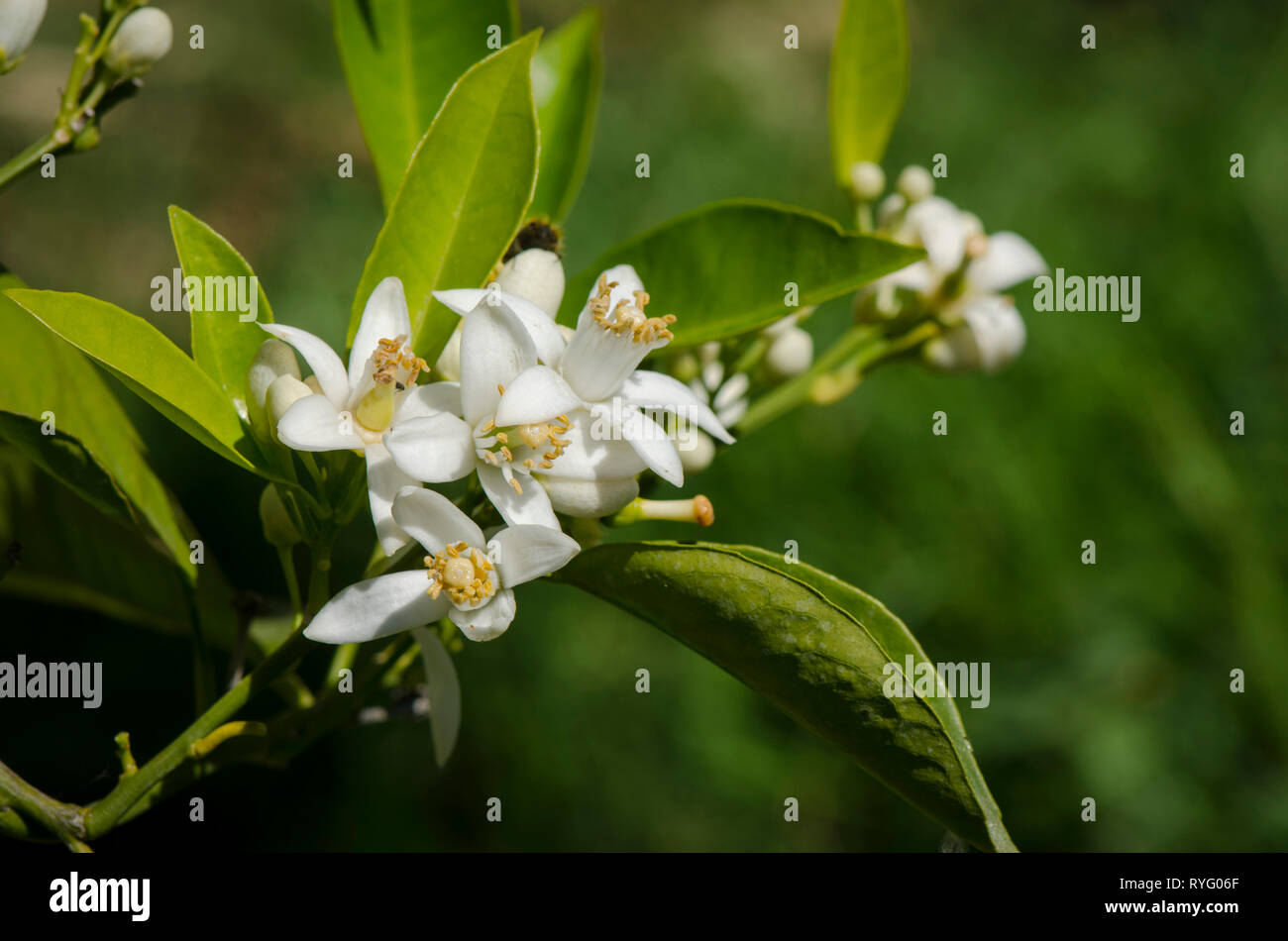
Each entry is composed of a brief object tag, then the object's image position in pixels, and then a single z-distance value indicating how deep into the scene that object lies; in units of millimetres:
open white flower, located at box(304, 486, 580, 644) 340
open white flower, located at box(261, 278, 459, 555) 343
